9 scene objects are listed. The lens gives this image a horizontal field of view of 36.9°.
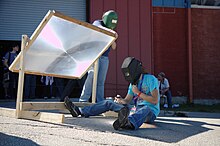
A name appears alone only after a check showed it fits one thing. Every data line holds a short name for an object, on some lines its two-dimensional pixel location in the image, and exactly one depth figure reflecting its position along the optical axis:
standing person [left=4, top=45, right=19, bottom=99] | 9.62
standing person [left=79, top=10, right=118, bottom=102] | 6.19
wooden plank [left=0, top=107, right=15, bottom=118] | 5.12
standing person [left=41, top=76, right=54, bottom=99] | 10.29
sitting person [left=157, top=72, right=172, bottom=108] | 10.38
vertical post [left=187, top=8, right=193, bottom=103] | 11.74
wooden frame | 4.71
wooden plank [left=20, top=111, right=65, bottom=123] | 4.67
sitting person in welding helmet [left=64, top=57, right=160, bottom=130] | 4.39
